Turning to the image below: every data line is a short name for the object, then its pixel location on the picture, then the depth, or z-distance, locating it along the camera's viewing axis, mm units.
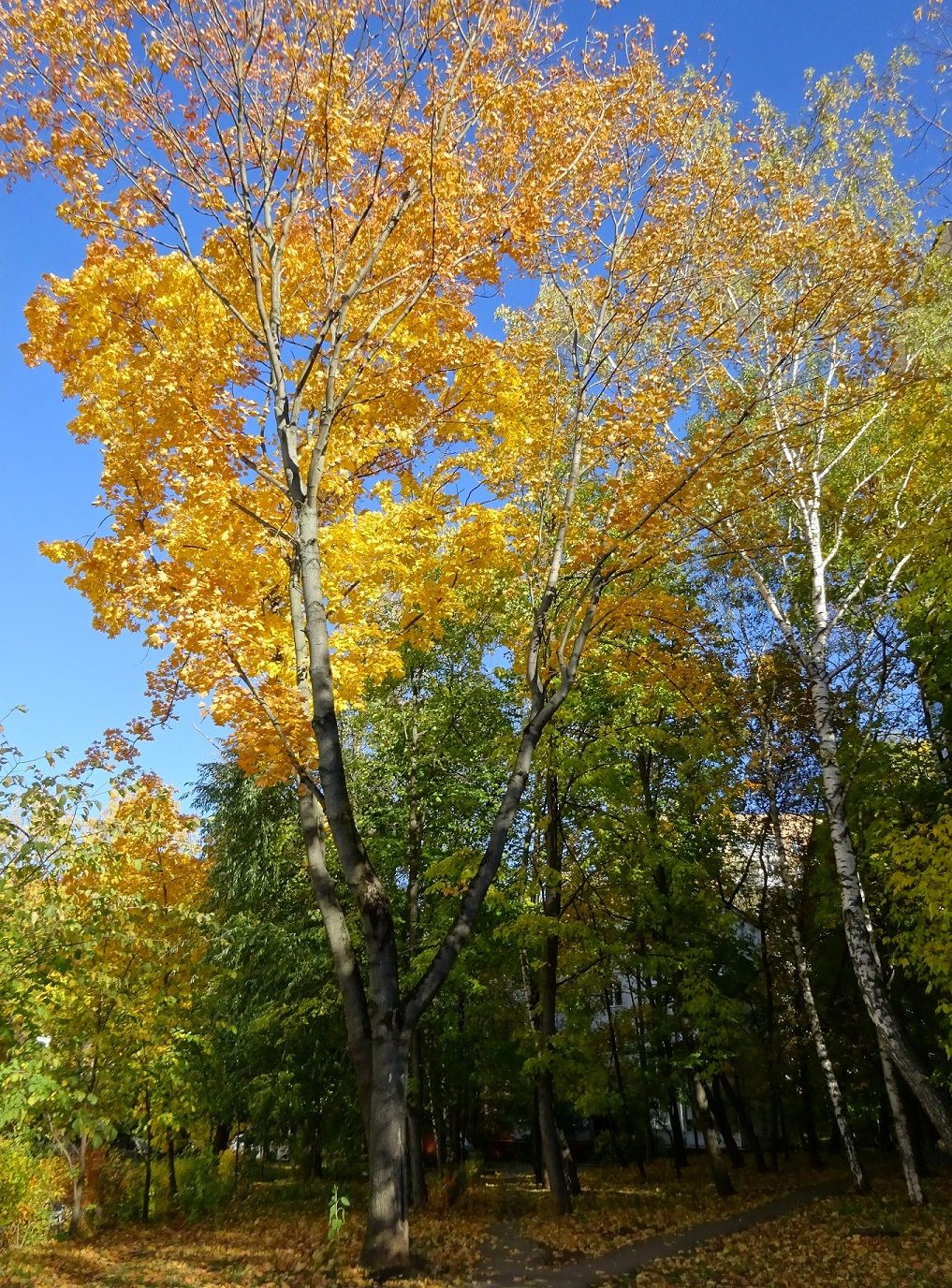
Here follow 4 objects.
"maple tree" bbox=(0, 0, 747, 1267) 6520
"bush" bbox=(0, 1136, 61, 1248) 10102
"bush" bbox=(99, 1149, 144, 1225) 13703
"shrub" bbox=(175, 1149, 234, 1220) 14000
